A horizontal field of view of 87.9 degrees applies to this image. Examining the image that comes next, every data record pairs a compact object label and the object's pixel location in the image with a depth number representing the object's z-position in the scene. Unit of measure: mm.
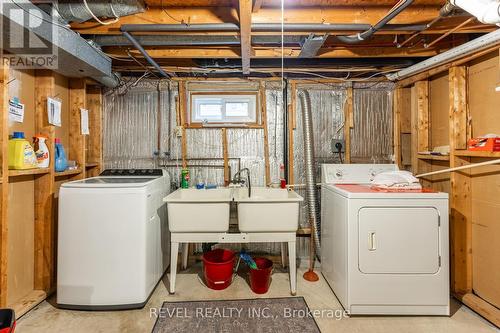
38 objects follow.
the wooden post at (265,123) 2803
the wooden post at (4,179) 1702
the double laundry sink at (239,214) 2125
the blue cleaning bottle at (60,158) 2277
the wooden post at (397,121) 2807
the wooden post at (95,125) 2781
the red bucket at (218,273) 2275
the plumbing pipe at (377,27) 1479
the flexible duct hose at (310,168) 2684
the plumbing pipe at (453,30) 1708
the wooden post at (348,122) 2812
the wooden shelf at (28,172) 1807
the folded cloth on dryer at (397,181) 2043
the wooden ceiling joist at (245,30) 1455
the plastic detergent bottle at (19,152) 1859
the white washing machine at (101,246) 1952
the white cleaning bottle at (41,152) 2064
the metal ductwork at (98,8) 1603
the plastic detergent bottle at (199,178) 2834
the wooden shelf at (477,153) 1837
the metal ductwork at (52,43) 1491
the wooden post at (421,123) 2600
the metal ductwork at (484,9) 1354
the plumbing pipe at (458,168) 1688
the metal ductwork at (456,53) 1758
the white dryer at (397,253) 1906
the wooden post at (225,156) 2811
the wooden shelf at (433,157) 2274
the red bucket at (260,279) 2240
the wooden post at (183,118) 2799
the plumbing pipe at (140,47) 1865
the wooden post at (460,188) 2160
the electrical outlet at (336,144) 2807
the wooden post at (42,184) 2156
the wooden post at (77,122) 2535
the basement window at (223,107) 2850
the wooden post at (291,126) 2793
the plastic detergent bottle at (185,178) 2691
